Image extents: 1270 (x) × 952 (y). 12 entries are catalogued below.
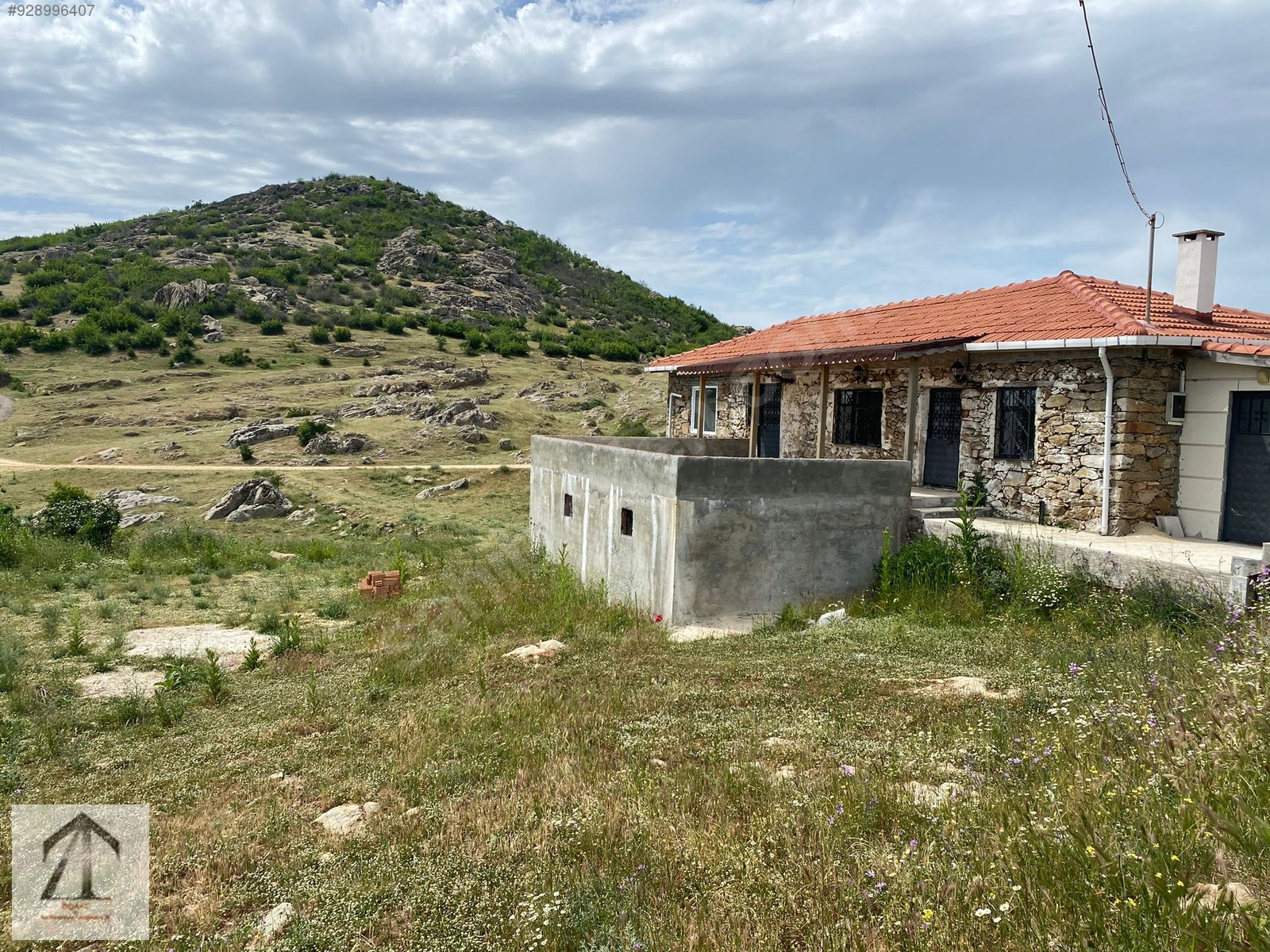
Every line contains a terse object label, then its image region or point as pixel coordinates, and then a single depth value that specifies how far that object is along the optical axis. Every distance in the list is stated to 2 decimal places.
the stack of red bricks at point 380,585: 13.73
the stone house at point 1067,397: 10.98
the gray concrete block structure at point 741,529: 10.40
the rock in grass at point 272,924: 3.79
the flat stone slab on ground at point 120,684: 8.72
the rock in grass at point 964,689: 6.46
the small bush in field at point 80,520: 19.19
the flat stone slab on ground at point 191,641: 10.58
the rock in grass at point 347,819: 4.90
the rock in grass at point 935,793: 4.27
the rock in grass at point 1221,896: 2.64
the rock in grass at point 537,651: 8.98
